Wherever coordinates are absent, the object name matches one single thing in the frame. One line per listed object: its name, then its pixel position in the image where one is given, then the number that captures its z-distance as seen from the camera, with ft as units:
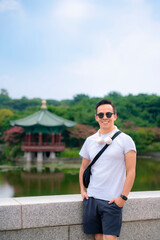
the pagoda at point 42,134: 71.87
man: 7.16
